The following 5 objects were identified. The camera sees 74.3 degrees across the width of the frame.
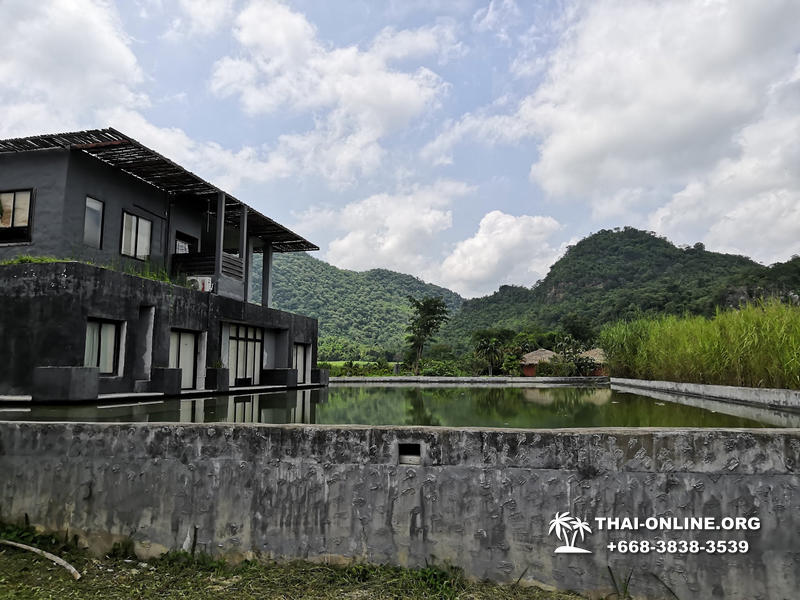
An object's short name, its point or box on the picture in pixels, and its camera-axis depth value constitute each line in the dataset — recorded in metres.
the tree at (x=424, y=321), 41.25
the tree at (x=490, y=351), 36.75
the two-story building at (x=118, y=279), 9.71
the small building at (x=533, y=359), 34.97
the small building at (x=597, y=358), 30.27
